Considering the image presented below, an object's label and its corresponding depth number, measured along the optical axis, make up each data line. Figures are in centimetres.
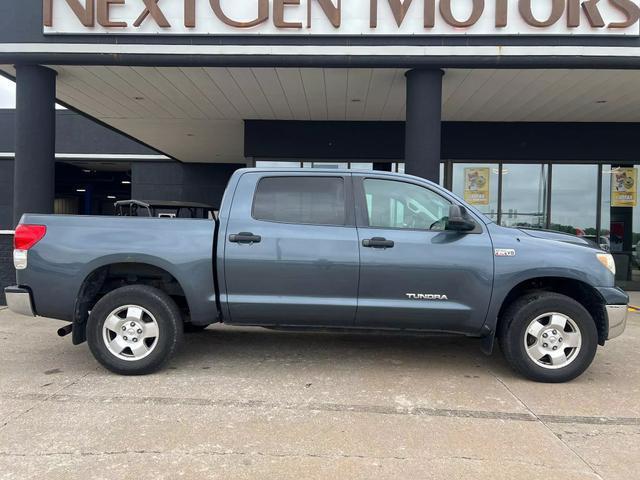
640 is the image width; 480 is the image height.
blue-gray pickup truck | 445
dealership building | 704
